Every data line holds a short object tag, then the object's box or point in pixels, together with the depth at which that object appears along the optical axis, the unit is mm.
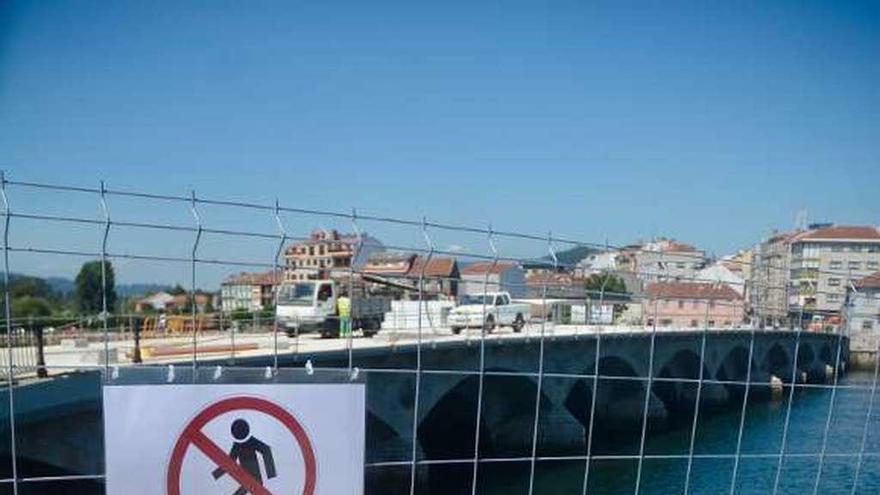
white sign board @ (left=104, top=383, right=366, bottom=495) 2549
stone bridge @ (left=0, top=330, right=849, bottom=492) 6766
